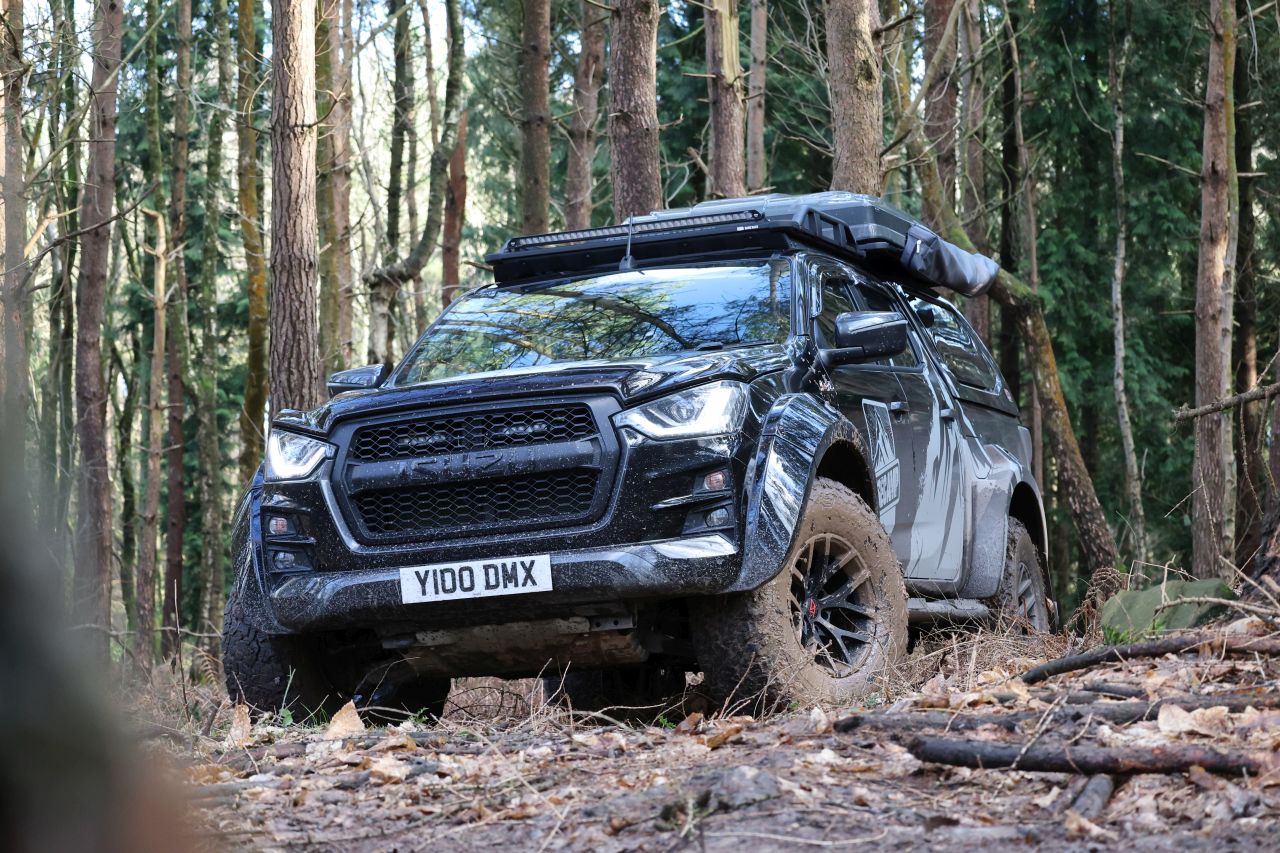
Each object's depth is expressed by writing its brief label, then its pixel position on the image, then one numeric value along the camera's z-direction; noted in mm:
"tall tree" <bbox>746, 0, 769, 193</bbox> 22781
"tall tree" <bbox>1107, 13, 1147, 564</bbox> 23406
